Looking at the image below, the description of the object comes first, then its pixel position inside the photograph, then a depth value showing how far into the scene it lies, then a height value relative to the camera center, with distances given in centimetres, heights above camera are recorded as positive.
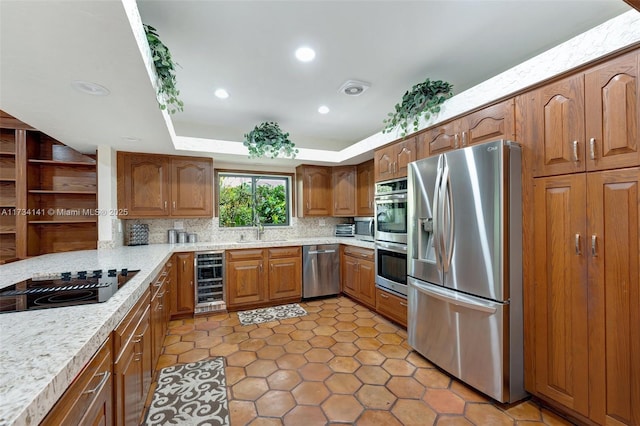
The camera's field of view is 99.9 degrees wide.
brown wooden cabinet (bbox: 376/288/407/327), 284 -104
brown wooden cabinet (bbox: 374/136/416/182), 279 +61
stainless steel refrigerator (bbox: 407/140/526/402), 176 -39
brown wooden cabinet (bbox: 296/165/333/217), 439 +40
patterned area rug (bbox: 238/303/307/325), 327 -127
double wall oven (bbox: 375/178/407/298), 281 -24
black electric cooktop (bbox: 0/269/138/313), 120 -38
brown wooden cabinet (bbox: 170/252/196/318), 325 -86
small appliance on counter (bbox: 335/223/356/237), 452 -27
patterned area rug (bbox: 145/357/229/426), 167 -125
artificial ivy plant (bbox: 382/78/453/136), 236 +103
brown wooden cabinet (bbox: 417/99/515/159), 190 +66
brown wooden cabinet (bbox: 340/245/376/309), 347 -83
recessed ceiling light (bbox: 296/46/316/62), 206 +127
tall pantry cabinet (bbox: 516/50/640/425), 136 -16
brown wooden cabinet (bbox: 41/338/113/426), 72 -56
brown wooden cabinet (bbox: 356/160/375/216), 414 +41
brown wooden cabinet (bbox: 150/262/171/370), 199 -81
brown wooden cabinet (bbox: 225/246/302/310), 356 -84
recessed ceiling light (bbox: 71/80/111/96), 164 +82
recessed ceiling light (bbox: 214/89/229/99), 272 +126
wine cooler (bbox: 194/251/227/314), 343 -85
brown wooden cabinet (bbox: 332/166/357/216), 451 +39
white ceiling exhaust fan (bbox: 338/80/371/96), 261 +127
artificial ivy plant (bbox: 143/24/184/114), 163 +97
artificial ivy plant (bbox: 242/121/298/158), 342 +96
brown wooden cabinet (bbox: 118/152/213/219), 337 +41
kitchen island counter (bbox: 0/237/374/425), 59 -38
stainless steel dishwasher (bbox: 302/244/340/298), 393 -83
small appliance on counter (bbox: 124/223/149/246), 348 -24
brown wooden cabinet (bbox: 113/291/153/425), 116 -75
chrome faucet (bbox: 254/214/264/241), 425 -20
